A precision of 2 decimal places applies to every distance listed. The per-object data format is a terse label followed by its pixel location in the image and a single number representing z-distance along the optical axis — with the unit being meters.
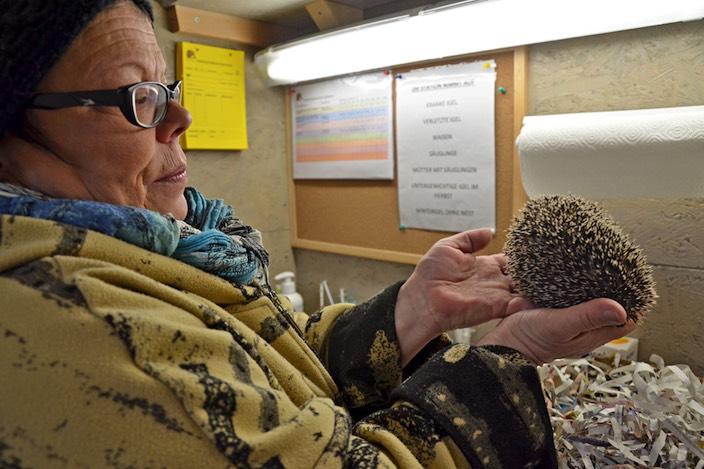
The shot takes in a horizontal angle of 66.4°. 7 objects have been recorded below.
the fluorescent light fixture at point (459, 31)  1.02
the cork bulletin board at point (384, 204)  1.36
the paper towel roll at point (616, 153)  0.92
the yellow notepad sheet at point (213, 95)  1.66
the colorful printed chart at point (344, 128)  1.65
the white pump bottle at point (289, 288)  1.81
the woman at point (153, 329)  0.43
